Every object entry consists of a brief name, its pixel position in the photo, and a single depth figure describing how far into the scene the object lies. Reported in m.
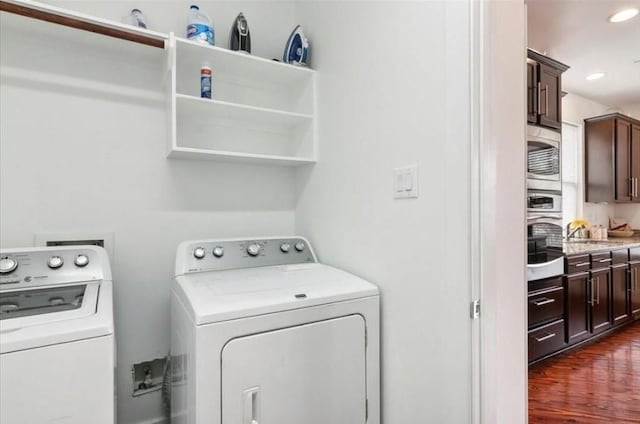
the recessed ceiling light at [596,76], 3.49
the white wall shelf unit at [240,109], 1.63
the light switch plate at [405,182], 1.25
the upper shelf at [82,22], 1.26
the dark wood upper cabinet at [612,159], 3.95
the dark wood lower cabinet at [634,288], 3.50
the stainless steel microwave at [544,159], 2.54
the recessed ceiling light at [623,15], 2.40
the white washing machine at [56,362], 0.78
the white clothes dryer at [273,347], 1.03
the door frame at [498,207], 1.05
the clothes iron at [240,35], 1.71
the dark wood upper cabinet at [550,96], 2.63
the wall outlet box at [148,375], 1.64
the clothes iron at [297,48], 1.84
